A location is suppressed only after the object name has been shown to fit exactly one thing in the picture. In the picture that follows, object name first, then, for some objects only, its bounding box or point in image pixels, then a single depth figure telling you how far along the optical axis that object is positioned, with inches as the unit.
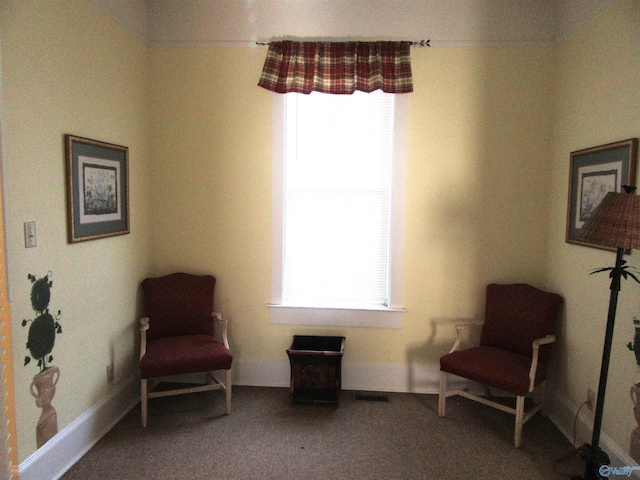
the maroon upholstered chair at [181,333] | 107.9
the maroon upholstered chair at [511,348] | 102.3
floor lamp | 72.2
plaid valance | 121.4
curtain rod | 122.0
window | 127.0
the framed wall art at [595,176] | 88.1
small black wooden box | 117.6
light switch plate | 79.6
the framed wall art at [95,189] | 92.2
